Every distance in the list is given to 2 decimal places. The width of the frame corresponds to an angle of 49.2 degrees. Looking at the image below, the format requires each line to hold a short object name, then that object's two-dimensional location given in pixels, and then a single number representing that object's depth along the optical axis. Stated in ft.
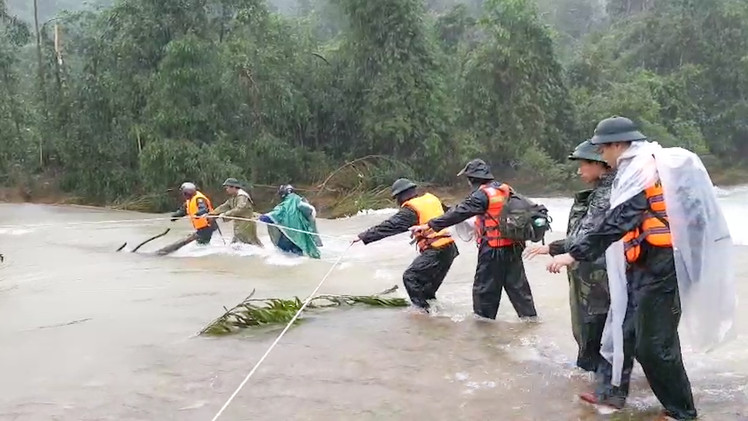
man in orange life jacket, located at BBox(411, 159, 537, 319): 20.93
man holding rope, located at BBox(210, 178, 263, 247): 38.27
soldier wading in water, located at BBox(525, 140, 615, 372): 15.10
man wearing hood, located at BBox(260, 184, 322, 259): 37.52
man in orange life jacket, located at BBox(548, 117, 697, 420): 13.07
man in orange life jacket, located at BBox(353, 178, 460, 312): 23.47
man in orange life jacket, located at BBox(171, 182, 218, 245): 40.34
